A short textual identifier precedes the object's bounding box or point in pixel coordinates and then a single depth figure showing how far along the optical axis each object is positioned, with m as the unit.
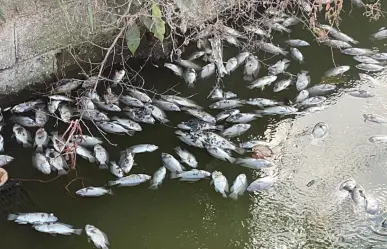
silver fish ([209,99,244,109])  4.65
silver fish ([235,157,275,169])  4.15
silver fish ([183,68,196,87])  4.91
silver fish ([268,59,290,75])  5.07
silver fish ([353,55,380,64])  5.27
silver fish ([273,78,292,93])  4.89
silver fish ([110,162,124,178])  4.02
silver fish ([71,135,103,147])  4.23
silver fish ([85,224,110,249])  3.56
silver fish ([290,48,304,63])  5.27
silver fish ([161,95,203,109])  4.64
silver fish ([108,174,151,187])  3.98
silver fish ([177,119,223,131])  4.41
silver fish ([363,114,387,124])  4.58
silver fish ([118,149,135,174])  4.06
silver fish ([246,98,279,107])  4.70
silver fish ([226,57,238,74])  5.08
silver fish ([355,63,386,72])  5.20
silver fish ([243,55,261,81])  5.06
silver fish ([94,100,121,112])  4.55
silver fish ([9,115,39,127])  4.39
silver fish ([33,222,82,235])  3.61
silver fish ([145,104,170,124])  4.51
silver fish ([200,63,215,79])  4.99
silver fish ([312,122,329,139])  4.43
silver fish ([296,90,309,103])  4.80
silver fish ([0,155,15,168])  4.07
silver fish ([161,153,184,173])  4.08
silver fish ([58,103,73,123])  4.40
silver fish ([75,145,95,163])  4.12
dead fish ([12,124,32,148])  4.25
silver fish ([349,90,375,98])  4.87
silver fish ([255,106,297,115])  4.62
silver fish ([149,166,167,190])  3.99
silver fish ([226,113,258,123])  4.52
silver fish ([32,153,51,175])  4.04
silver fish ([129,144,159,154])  4.21
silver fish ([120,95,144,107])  4.61
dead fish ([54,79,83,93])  4.69
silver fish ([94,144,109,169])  4.11
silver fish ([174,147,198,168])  4.14
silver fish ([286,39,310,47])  5.45
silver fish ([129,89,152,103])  4.66
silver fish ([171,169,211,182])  4.04
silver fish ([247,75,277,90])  4.90
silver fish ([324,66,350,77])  5.12
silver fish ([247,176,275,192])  3.97
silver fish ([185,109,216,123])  4.48
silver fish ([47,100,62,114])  4.48
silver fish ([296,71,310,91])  4.93
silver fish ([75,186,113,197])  3.88
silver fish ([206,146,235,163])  4.20
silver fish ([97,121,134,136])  4.36
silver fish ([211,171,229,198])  3.95
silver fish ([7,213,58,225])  3.67
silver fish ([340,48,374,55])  5.38
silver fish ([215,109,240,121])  4.53
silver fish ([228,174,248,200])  3.94
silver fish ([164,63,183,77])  4.98
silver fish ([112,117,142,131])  4.39
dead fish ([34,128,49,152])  4.18
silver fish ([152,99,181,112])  4.60
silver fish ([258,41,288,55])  5.33
